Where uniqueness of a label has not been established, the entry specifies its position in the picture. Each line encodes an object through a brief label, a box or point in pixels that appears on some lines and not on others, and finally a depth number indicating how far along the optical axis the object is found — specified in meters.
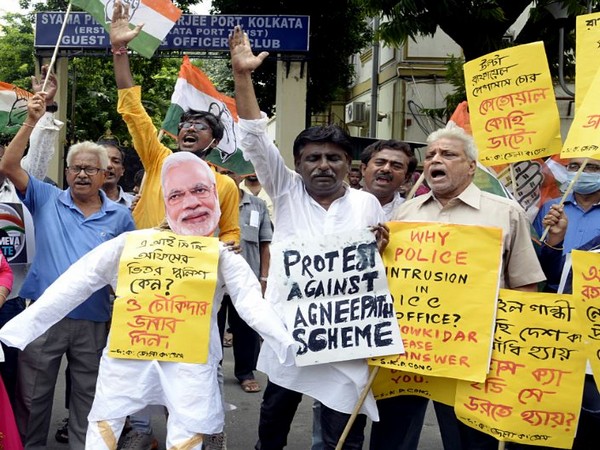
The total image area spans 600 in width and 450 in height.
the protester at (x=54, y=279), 4.27
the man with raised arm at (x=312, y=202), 3.81
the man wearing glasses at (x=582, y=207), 4.63
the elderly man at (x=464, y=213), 3.82
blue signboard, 13.31
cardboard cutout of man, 3.51
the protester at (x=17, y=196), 4.41
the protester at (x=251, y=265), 6.54
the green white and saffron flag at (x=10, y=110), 5.80
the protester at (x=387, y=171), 5.03
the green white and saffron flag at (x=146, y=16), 5.23
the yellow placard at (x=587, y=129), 3.88
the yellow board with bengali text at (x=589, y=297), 3.58
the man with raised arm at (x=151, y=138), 4.42
